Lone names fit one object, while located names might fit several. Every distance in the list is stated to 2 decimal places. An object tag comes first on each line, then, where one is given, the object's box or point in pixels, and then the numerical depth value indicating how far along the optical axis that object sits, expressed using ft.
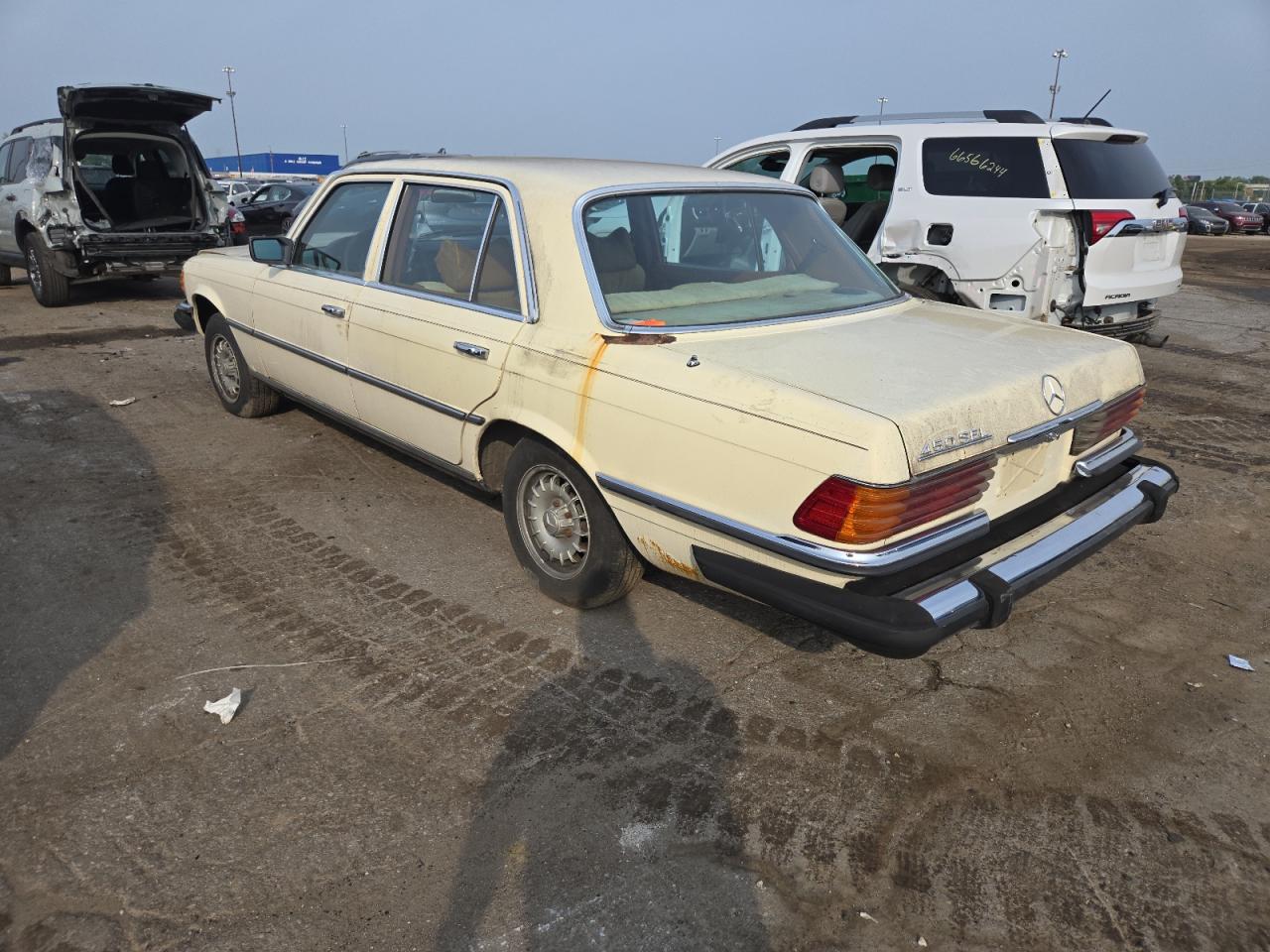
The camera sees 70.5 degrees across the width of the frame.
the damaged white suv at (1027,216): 20.68
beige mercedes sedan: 8.66
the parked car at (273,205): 59.21
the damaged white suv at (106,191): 32.53
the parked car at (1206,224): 106.63
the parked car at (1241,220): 112.98
